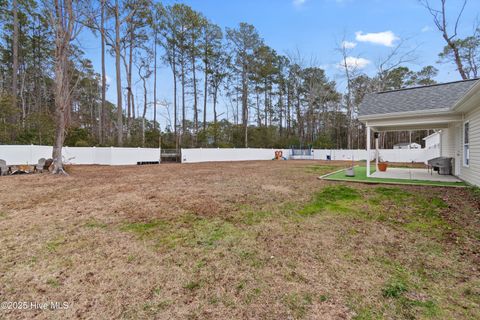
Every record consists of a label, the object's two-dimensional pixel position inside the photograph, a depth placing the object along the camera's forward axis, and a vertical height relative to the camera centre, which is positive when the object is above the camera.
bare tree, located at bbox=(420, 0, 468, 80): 14.94 +9.05
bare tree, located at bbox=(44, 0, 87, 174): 9.27 +4.61
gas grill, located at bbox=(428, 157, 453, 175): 8.91 -0.51
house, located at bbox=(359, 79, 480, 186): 6.30 +1.30
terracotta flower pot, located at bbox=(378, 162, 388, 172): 10.59 -0.68
